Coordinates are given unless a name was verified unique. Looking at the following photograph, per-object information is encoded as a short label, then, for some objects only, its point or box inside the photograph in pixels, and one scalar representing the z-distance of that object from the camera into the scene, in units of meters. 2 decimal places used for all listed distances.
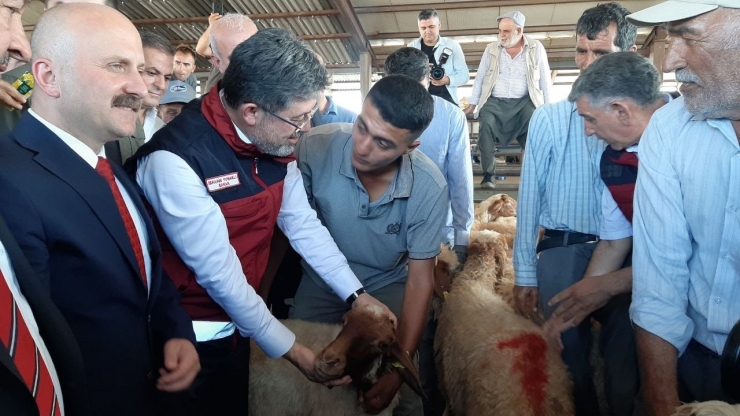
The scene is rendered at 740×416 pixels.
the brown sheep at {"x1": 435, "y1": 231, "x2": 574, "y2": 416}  2.42
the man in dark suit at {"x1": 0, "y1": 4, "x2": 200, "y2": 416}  1.17
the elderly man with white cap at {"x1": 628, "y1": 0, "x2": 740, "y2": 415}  1.56
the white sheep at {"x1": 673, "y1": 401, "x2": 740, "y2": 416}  1.13
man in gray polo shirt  2.34
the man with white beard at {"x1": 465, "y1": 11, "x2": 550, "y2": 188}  5.90
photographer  5.47
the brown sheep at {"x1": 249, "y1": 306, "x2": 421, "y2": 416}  1.97
